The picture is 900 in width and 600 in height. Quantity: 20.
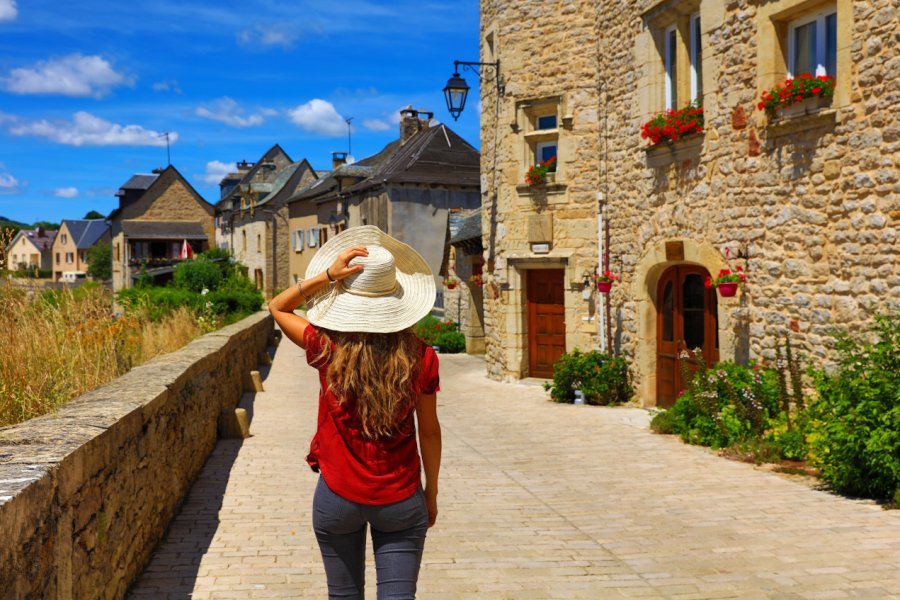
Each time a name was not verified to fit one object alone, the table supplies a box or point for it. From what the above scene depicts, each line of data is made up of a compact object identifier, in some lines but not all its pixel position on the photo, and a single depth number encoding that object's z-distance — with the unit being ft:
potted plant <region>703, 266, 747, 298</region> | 28.86
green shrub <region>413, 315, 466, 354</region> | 69.05
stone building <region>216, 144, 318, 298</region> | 146.72
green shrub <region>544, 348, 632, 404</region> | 37.88
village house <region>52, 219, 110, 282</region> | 240.94
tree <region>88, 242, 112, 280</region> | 211.61
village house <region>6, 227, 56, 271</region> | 289.66
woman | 9.11
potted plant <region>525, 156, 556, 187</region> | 44.14
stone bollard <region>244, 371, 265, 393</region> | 40.93
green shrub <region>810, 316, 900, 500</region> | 18.72
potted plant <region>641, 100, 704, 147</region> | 31.50
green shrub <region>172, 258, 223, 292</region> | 93.09
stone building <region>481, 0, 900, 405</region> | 24.26
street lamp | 44.45
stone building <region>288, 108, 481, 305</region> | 92.73
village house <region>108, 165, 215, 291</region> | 163.84
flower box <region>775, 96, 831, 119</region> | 25.21
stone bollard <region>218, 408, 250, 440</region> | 28.30
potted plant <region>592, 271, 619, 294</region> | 38.83
